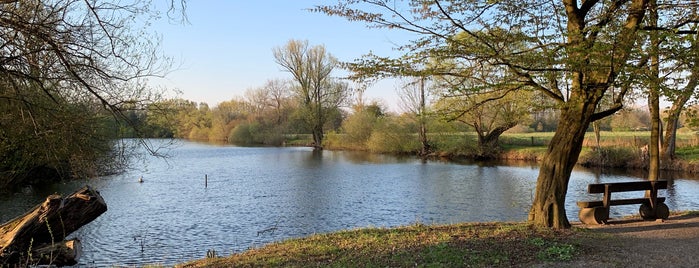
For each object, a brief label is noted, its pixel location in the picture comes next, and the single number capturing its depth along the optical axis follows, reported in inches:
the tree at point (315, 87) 2148.1
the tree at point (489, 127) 1379.2
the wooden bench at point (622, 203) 355.6
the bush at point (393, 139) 1780.3
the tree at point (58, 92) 253.3
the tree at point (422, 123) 1632.6
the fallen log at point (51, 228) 227.5
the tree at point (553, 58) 283.4
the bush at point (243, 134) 2651.8
